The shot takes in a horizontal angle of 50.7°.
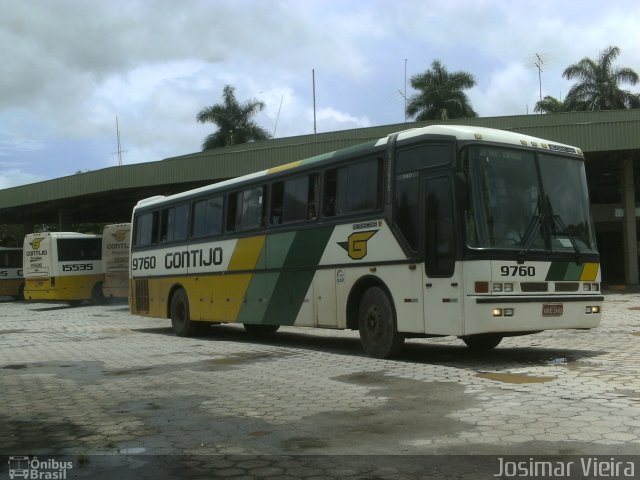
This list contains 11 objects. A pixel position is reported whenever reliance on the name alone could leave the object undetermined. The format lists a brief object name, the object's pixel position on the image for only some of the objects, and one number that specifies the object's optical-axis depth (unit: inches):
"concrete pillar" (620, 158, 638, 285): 1093.8
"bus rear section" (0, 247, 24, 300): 1364.4
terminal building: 970.1
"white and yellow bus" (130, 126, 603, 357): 342.6
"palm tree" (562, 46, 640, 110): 1713.8
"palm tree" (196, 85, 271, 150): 1973.4
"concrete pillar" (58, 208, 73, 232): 1548.8
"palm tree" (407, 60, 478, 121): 1787.6
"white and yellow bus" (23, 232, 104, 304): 1148.5
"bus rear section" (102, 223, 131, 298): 1046.4
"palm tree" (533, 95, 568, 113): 1873.8
